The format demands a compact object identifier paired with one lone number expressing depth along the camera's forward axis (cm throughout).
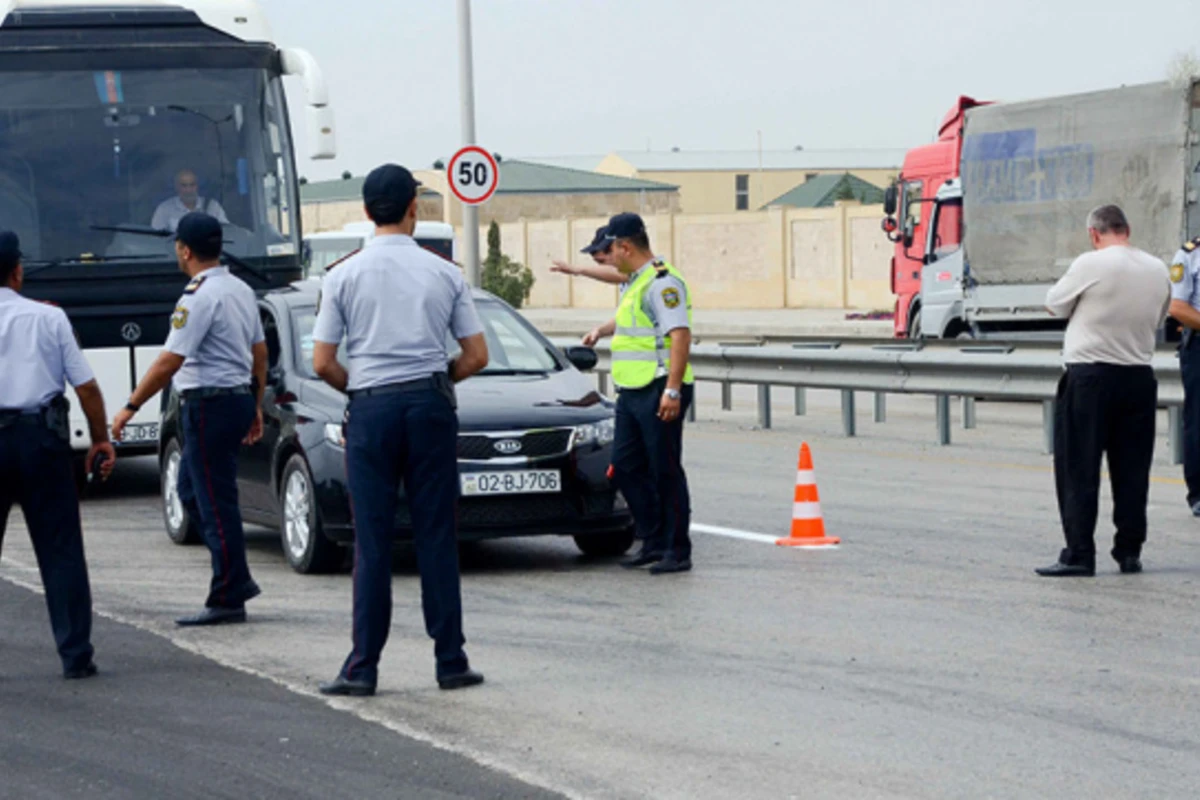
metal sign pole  2606
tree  6112
